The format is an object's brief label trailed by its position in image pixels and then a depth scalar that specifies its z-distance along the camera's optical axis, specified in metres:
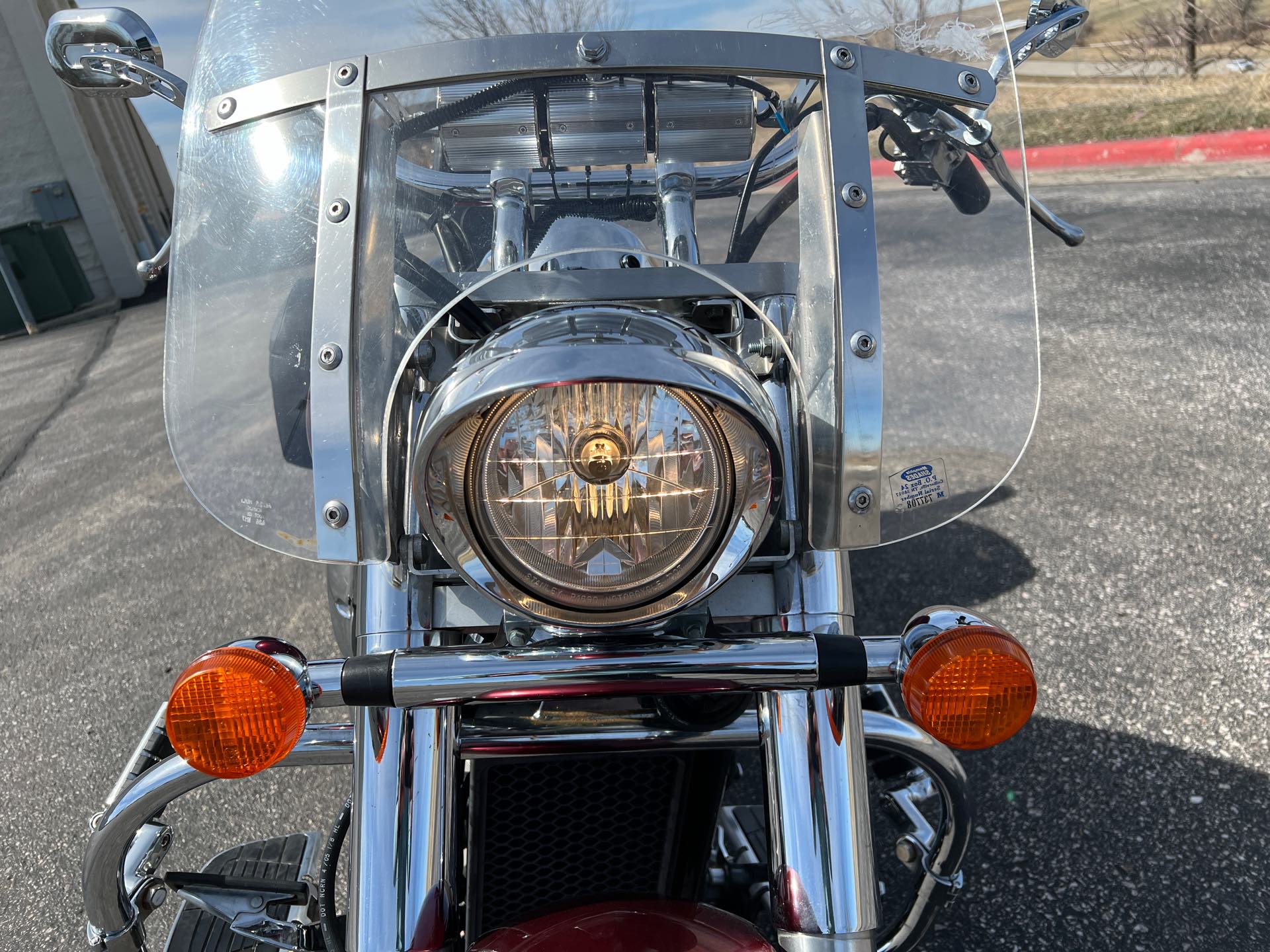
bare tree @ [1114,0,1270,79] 12.40
